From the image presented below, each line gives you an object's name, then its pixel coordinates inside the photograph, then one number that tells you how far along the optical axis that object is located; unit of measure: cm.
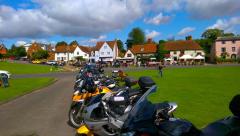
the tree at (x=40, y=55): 5889
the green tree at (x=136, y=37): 6526
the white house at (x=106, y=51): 5433
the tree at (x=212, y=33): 6027
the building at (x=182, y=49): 4957
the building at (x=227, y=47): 4789
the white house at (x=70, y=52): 6048
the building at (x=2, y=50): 4852
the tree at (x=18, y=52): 7083
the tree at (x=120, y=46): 6618
